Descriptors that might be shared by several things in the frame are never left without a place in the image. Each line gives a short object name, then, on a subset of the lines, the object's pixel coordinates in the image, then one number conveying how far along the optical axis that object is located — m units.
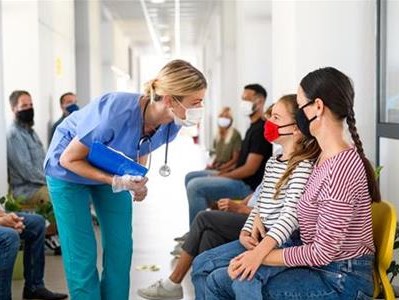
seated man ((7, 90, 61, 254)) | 4.78
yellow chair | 2.15
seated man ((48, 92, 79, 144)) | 6.13
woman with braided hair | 2.01
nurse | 2.58
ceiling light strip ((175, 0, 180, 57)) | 11.67
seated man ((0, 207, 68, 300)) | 3.59
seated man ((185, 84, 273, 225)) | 4.47
